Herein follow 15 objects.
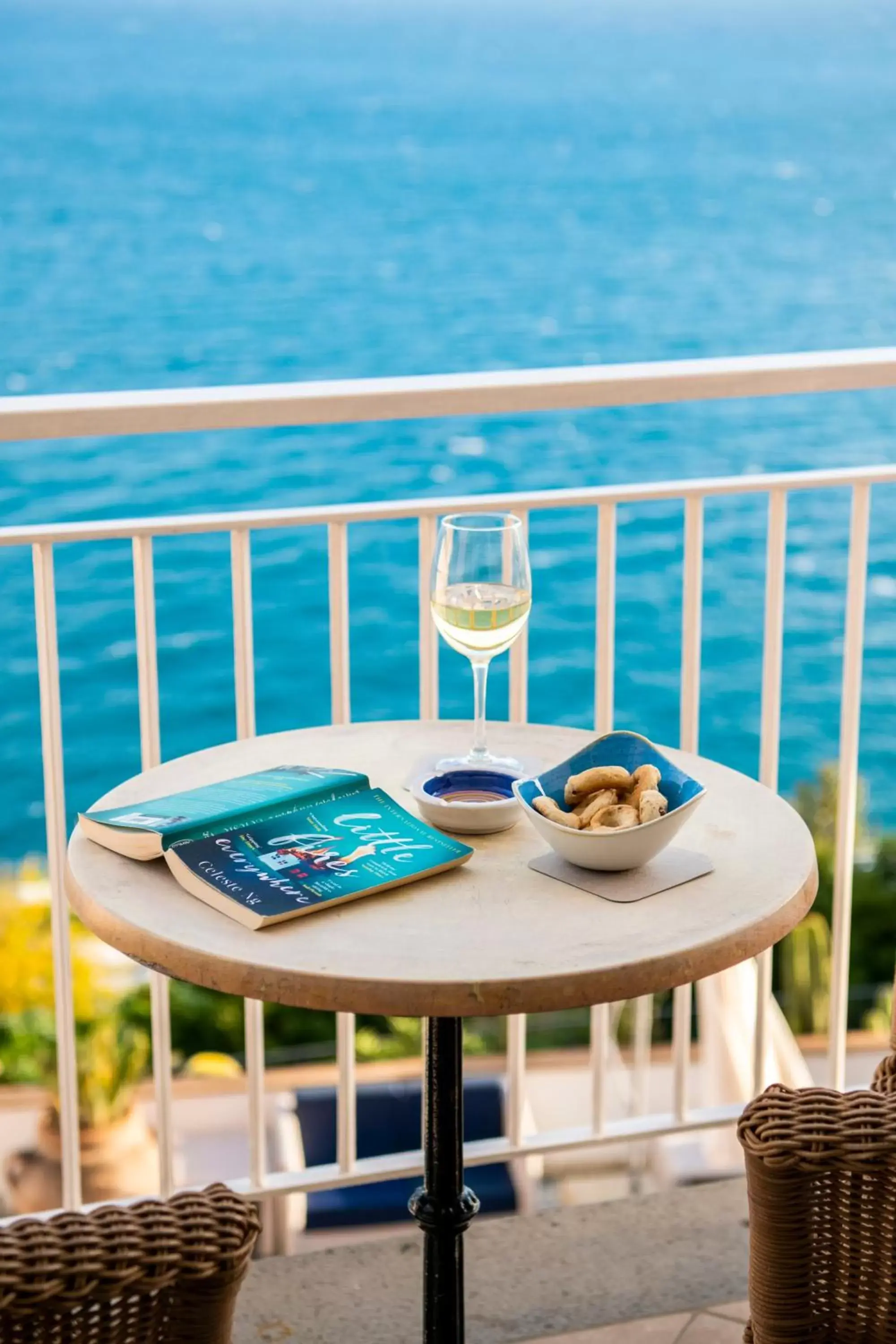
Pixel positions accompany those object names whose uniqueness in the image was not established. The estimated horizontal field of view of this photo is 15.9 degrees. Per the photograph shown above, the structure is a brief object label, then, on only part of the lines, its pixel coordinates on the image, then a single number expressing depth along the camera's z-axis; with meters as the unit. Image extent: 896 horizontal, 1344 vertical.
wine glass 2.76
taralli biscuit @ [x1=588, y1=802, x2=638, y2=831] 2.64
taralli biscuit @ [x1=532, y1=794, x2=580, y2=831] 2.65
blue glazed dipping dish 2.73
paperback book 2.62
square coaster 2.64
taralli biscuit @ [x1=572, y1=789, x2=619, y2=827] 2.66
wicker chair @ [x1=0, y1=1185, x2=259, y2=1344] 2.39
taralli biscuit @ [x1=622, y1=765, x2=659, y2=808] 2.68
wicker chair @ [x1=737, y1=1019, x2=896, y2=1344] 2.58
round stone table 2.51
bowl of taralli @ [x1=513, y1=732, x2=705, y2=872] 2.63
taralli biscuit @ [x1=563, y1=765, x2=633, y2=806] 2.70
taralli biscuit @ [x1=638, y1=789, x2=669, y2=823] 2.64
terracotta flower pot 13.30
